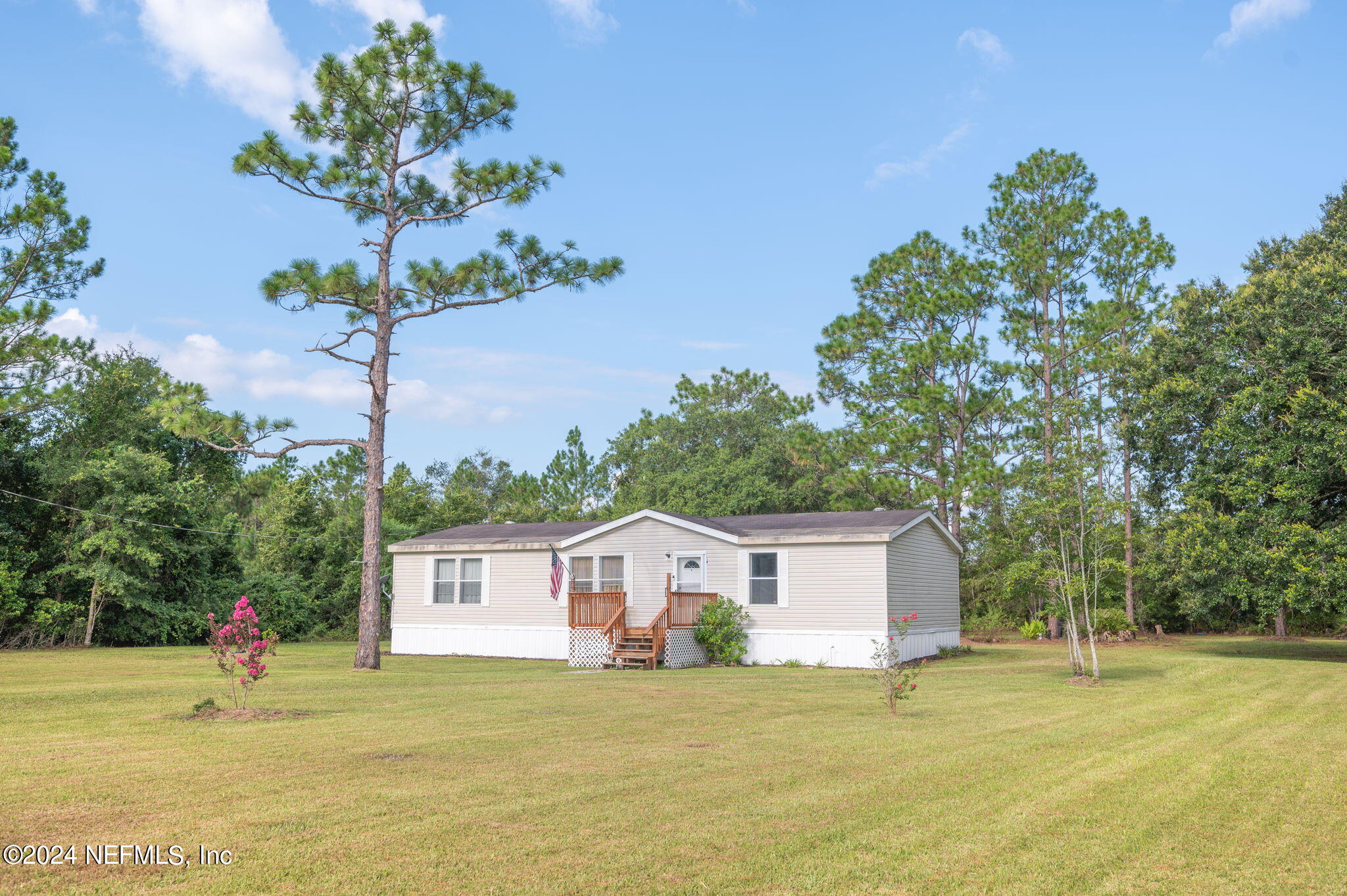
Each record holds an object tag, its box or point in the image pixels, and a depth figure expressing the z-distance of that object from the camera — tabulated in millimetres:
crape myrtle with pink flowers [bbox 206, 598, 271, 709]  10117
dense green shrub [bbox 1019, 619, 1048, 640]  29125
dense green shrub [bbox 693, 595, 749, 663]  19016
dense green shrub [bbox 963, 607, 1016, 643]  30266
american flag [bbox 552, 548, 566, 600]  20031
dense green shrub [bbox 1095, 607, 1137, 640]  26875
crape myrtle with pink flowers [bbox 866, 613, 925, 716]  10969
